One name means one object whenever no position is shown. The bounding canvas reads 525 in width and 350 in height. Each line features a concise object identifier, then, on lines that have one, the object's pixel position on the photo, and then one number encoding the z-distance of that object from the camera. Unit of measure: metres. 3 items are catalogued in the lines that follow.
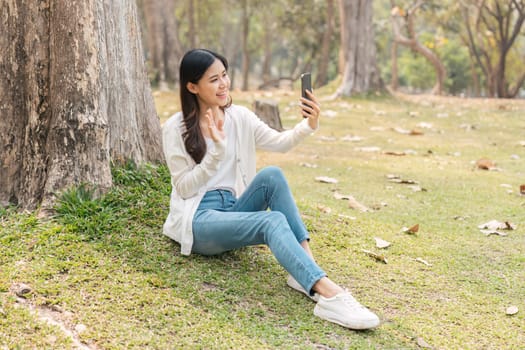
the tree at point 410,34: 17.53
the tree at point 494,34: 16.26
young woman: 3.15
